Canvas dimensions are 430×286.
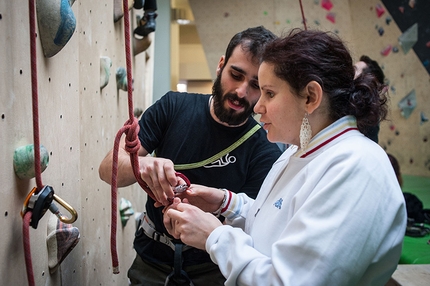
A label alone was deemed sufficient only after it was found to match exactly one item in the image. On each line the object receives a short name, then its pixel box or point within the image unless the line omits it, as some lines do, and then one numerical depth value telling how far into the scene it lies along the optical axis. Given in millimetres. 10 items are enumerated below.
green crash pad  2297
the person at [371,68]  2022
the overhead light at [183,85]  6902
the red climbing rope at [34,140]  794
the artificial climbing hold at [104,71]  1614
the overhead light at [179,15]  5215
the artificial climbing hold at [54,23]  915
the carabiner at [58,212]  908
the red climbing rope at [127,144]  956
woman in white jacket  750
